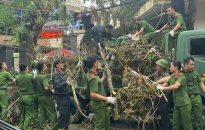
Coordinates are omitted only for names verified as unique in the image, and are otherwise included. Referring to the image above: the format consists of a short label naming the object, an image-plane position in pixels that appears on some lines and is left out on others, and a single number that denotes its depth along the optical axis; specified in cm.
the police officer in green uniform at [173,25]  718
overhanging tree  1124
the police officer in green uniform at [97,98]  547
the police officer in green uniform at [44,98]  688
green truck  638
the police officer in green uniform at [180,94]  568
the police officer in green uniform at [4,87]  770
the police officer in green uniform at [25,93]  710
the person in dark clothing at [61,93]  656
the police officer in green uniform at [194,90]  590
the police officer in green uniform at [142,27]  863
